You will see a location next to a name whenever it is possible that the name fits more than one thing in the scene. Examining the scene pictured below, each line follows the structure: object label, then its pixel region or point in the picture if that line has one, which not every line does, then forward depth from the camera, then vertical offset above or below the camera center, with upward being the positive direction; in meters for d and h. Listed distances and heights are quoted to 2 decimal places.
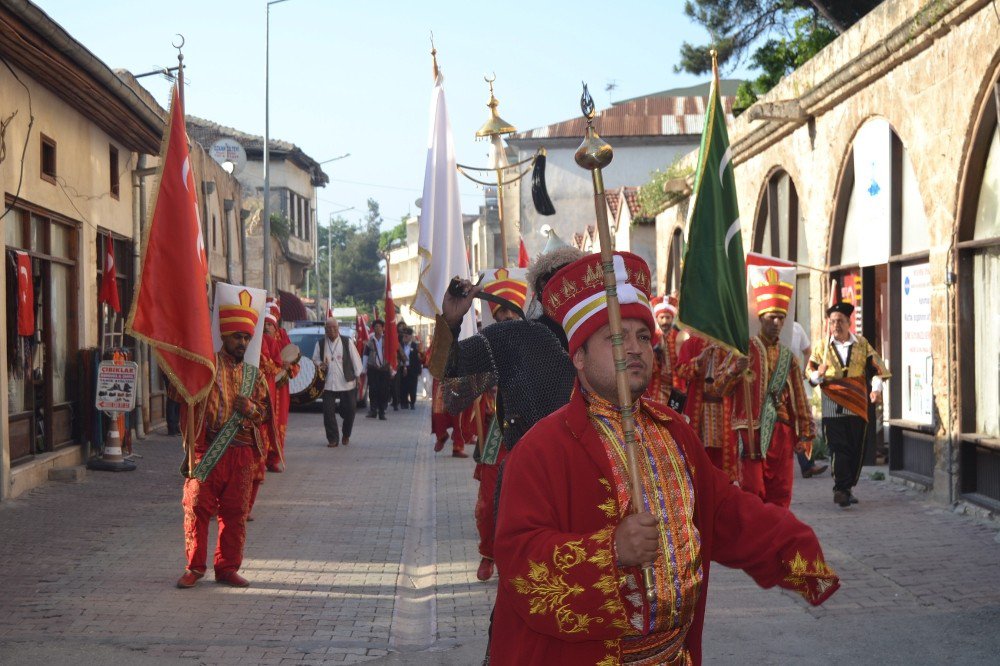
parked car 26.38 +0.19
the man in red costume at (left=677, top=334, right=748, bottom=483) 8.88 -0.40
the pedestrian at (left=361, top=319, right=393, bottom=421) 25.28 -0.58
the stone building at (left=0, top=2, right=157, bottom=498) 13.00 +1.70
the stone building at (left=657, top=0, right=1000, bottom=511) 10.99 +1.30
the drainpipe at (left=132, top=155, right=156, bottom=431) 20.11 +1.60
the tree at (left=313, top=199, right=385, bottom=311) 123.25 +7.53
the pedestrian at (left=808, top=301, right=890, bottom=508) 11.38 -0.51
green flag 6.41 +0.42
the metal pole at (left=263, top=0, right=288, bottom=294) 35.62 +5.76
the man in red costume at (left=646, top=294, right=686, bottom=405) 9.59 -0.12
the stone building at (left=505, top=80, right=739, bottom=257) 50.91 +7.82
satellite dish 38.44 +6.06
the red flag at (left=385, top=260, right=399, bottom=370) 24.05 +0.21
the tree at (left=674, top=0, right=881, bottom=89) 27.81 +7.67
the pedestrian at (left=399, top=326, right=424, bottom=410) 28.38 -0.53
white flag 8.13 +0.79
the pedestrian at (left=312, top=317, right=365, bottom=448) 19.05 -0.47
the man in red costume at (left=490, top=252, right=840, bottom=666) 2.95 -0.47
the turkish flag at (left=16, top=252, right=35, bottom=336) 13.27 +0.59
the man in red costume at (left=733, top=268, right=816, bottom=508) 8.83 -0.51
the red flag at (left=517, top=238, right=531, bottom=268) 16.22 +1.14
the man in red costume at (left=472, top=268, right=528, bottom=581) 7.55 -0.84
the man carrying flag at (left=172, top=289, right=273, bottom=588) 8.06 -0.69
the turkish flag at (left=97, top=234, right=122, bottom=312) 17.60 +0.88
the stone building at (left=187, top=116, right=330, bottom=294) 47.91 +6.65
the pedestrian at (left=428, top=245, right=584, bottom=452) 5.41 -0.08
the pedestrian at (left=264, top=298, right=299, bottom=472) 11.62 -0.23
